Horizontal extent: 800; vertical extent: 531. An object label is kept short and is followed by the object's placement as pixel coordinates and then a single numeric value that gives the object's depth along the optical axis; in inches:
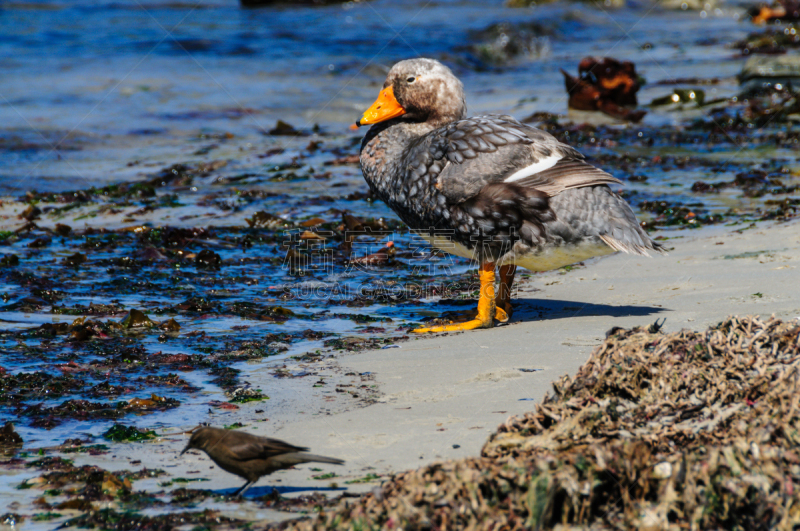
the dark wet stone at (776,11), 1606.8
